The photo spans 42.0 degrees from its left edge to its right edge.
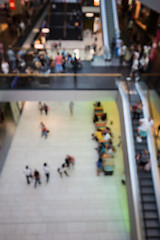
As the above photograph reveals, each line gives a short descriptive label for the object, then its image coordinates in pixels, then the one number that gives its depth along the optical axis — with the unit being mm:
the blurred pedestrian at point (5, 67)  9547
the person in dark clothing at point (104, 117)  13008
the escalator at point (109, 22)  12666
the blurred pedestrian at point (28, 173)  9070
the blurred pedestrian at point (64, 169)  9688
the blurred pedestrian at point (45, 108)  13513
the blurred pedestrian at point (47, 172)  9300
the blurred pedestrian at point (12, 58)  10258
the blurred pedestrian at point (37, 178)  9086
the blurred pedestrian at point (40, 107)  13683
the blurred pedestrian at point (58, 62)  10079
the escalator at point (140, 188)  6363
